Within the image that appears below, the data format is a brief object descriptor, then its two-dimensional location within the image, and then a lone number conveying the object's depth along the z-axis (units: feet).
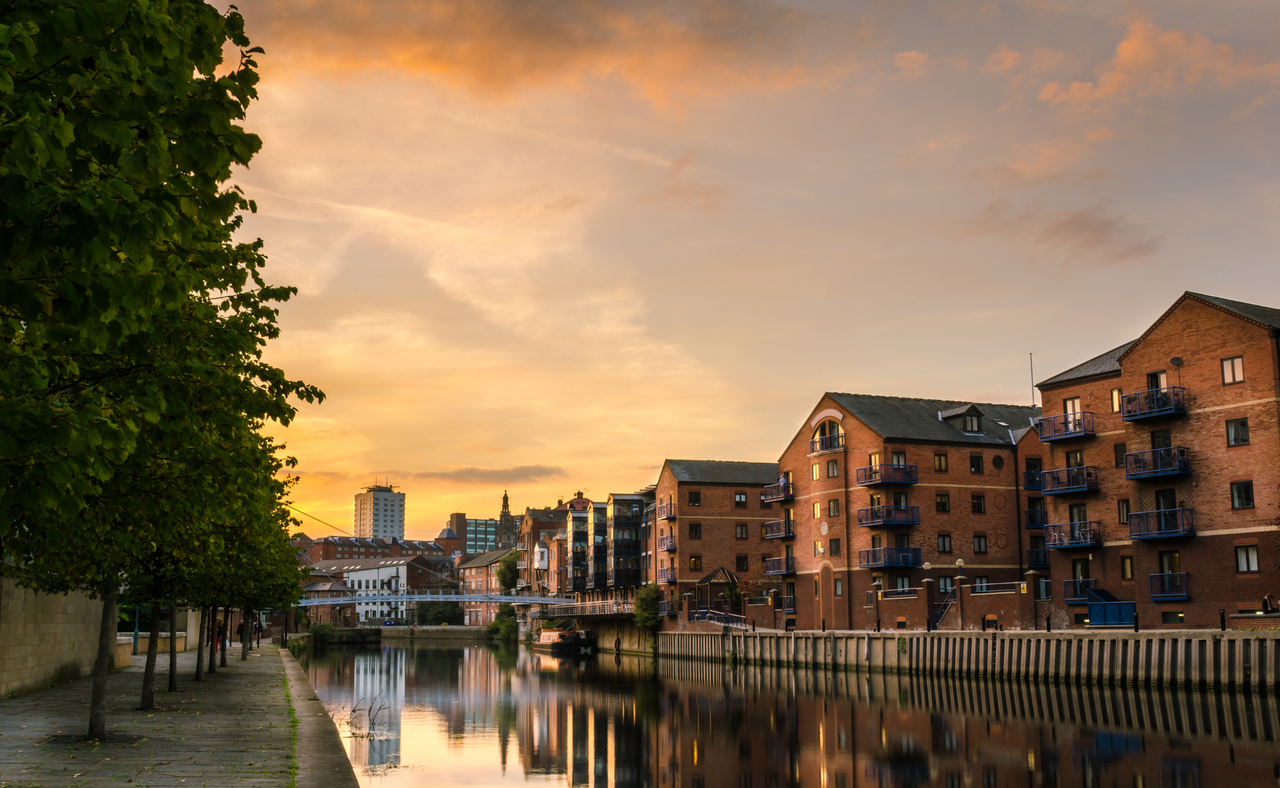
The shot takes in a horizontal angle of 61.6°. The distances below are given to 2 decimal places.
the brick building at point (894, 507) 221.66
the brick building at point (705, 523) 301.43
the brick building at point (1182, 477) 150.41
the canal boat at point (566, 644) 319.27
